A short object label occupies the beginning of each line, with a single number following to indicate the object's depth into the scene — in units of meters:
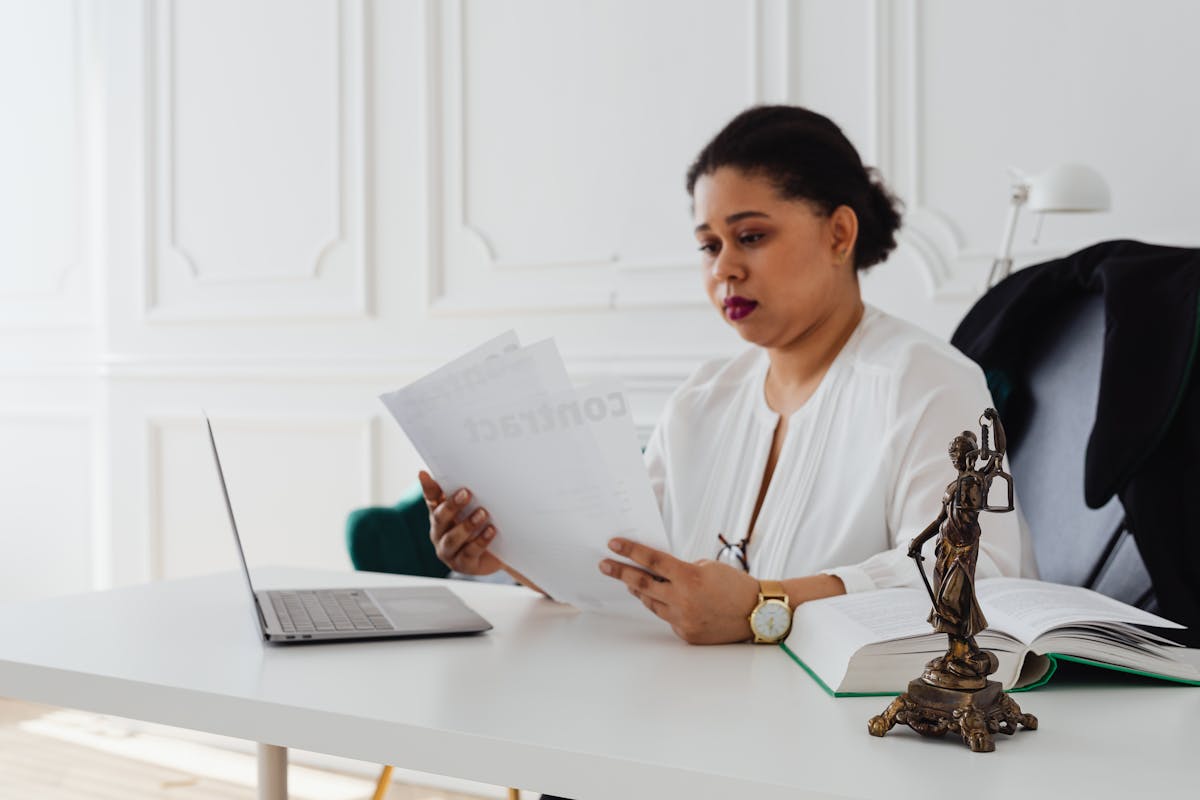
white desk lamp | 1.99
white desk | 0.72
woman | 1.37
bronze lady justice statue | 0.76
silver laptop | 1.13
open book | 0.90
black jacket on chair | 1.41
